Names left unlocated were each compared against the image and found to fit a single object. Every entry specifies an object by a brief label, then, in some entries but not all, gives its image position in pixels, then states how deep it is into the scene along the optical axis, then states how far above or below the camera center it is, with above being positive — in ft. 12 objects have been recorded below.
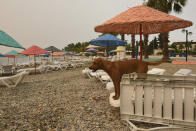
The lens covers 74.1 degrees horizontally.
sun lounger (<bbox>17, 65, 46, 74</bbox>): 40.17 -2.82
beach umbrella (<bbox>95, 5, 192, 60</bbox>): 8.45 +2.90
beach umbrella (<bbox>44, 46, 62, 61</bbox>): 50.08 +4.44
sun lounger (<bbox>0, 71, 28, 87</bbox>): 20.79 -3.40
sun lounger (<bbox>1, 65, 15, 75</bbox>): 37.70 -2.63
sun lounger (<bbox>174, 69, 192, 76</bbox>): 12.41 -1.28
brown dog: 10.46 -0.61
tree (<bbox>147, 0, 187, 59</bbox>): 48.78 +20.70
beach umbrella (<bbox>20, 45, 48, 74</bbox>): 35.35 +2.69
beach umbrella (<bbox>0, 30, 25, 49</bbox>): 11.93 +2.00
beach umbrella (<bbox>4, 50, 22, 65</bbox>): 62.00 +3.30
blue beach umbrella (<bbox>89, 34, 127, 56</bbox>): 27.01 +4.07
